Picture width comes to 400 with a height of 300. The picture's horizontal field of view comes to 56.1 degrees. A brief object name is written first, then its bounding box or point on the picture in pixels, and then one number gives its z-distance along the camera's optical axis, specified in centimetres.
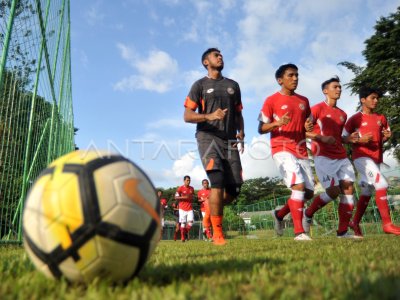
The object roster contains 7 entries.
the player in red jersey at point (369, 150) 664
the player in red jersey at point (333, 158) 667
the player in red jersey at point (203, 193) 1565
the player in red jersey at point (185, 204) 1588
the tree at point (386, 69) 2116
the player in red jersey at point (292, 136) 574
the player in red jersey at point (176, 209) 1808
